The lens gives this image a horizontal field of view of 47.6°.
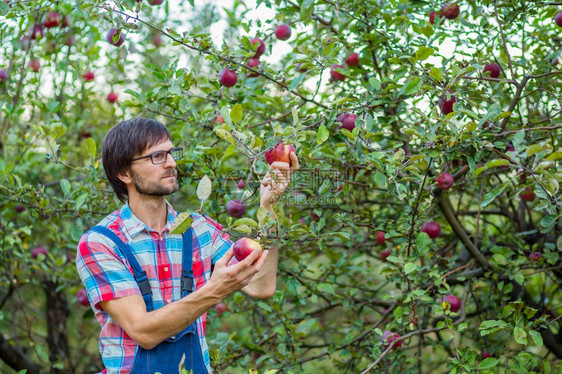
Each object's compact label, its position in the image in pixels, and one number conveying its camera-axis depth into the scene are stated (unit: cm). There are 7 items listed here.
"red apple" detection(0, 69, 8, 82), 351
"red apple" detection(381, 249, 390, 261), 305
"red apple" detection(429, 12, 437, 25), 264
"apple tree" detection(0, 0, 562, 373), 207
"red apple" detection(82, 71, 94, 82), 408
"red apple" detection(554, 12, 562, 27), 243
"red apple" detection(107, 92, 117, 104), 432
